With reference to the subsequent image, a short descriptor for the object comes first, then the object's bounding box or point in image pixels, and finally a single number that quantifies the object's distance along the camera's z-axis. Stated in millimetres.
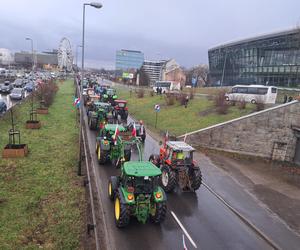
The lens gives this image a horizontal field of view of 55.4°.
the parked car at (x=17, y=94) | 39469
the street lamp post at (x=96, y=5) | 13070
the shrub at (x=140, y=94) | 49594
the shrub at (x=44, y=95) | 34094
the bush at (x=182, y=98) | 36969
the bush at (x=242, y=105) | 29156
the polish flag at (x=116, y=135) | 15145
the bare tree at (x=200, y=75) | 108000
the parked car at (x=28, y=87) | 51344
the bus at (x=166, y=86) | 54956
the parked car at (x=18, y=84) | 52812
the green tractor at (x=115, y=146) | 15422
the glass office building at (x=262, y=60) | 60781
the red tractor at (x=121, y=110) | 31625
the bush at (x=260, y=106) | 27094
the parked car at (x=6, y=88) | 46453
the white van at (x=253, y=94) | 34531
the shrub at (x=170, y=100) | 38594
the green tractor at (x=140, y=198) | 9914
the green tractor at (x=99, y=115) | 24656
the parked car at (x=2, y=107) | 28159
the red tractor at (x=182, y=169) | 13594
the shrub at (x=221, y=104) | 29061
